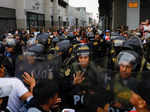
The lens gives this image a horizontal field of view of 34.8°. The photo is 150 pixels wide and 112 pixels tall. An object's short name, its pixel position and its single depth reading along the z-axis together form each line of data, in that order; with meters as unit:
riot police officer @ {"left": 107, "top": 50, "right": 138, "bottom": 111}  2.27
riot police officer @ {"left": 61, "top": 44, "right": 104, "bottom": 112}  2.69
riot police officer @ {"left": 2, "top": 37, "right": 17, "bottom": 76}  4.03
